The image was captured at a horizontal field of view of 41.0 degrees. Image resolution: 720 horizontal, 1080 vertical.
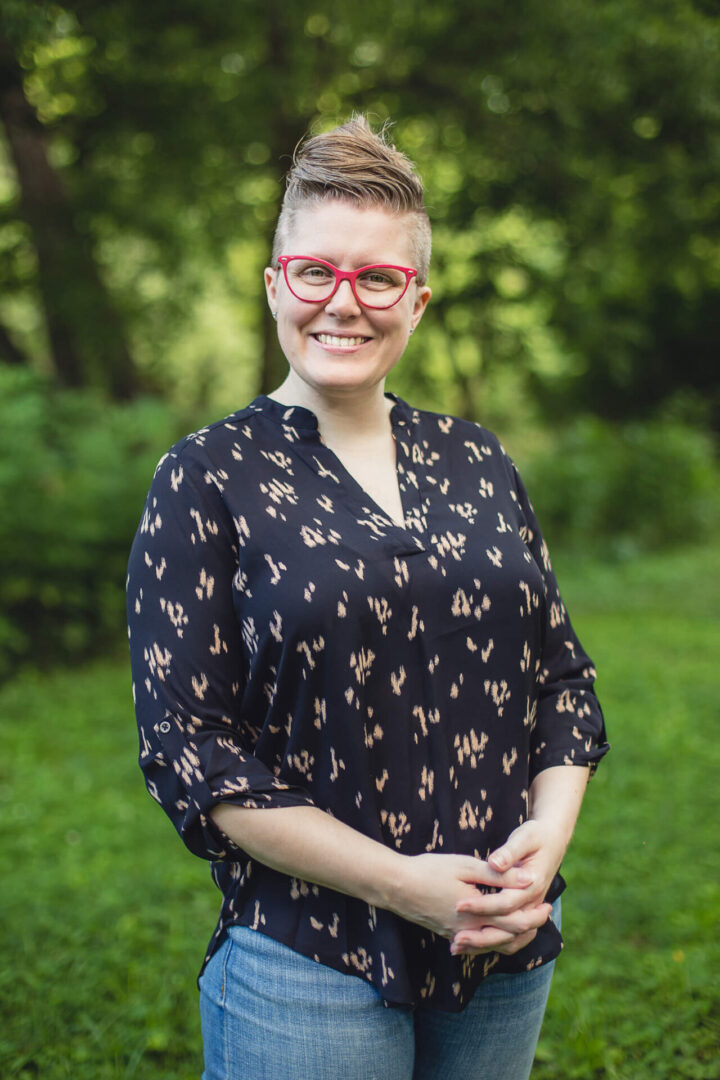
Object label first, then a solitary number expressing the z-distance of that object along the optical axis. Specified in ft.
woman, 5.04
